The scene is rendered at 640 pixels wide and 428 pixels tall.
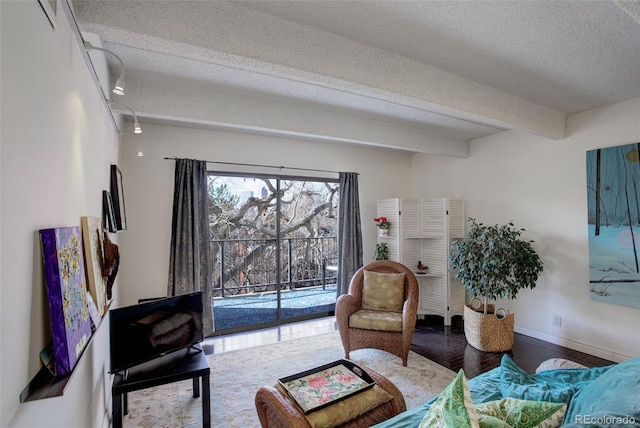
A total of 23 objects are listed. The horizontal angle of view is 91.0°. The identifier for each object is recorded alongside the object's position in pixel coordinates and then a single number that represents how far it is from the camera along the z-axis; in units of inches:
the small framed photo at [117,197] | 103.2
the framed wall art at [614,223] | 119.0
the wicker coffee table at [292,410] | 63.0
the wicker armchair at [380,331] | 121.0
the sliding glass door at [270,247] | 175.3
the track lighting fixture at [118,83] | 61.2
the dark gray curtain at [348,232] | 183.2
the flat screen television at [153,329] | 77.9
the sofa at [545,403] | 38.5
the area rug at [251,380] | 91.6
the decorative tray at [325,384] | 67.6
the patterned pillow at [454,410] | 38.1
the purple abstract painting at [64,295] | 38.7
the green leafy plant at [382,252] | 182.7
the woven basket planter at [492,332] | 133.9
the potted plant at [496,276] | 132.6
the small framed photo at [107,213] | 87.2
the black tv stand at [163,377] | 73.2
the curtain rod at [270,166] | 158.9
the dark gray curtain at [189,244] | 145.4
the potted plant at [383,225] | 184.1
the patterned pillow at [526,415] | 41.7
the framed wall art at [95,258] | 58.5
